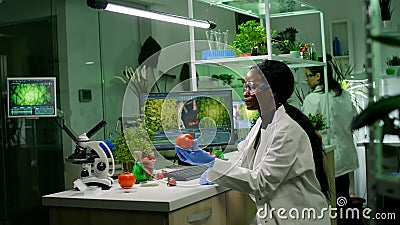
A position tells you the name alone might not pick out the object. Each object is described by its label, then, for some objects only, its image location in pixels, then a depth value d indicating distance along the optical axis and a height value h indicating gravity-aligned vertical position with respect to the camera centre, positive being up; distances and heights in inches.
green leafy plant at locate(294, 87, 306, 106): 165.2 +5.4
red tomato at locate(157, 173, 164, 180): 97.0 -11.4
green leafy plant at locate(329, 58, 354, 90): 174.4 +13.4
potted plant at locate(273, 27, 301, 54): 144.8 +20.9
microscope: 87.9 -7.3
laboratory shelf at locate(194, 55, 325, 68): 127.6 +13.7
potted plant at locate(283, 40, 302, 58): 146.5 +18.6
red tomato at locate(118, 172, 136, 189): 87.4 -10.8
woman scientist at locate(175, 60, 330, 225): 79.4 -8.2
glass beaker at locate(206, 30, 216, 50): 136.1 +20.4
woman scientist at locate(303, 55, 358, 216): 167.0 -3.0
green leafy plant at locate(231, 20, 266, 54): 130.3 +19.5
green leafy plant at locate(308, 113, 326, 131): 156.3 -3.4
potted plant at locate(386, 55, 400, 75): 140.3 +12.8
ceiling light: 84.5 +19.7
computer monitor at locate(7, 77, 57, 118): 131.9 +6.5
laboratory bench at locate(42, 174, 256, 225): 75.7 -14.0
